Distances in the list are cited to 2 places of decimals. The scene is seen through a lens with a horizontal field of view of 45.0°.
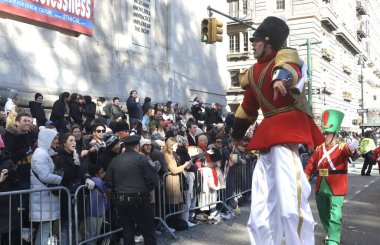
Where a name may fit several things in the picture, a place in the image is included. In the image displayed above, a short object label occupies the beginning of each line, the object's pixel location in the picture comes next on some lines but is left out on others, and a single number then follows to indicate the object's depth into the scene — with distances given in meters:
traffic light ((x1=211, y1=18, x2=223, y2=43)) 14.90
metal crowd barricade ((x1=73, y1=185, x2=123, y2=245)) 6.12
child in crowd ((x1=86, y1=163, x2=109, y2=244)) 6.31
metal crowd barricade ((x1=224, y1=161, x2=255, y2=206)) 9.88
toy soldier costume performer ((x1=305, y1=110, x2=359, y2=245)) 6.73
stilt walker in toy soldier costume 3.96
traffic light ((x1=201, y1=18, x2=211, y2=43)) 14.94
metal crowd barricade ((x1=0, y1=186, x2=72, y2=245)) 5.38
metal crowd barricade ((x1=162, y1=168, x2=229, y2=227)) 7.89
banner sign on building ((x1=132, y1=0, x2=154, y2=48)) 17.45
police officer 5.98
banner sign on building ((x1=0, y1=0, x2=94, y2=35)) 12.28
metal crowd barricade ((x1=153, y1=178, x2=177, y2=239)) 7.58
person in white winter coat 5.73
